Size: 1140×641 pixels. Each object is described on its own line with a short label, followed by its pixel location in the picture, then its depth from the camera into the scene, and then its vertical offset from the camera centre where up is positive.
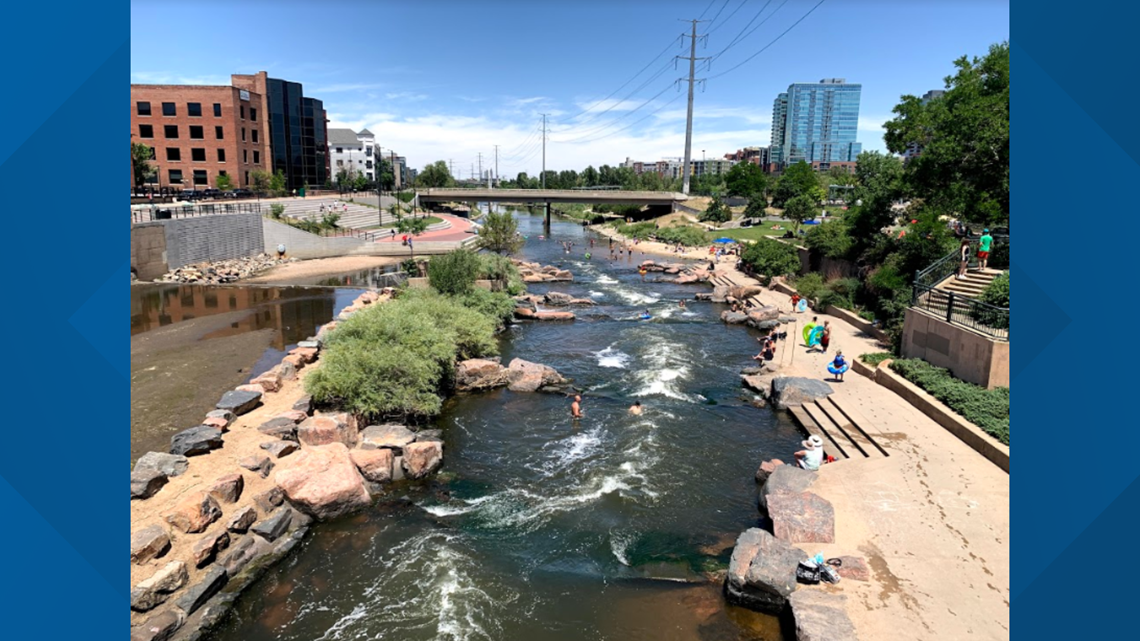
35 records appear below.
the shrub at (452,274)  31.64 -3.29
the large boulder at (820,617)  9.72 -6.28
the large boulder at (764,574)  11.09 -6.33
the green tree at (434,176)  129.75 +6.27
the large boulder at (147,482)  12.36 -5.53
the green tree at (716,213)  89.50 +0.15
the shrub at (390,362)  18.02 -4.70
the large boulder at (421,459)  16.02 -6.37
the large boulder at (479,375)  22.70 -5.97
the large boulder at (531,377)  22.89 -6.02
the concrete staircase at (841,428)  17.11 -6.11
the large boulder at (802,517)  12.49 -6.08
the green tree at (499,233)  49.28 -1.86
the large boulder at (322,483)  13.77 -6.09
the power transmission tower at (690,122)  101.62 +14.54
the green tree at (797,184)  90.95 +4.82
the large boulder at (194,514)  11.86 -5.84
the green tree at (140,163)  55.56 +3.30
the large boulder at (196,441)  14.29 -5.41
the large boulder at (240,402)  16.58 -5.23
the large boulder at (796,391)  21.30 -5.85
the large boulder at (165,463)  13.27 -5.51
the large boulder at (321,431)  15.95 -5.65
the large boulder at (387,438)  16.56 -6.12
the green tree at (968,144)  23.42 +2.87
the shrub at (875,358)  24.00 -5.31
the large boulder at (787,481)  14.41 -6.09
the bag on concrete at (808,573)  11.15 -6.22
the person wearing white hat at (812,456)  15.92 -5.98
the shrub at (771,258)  45.00 -3.13
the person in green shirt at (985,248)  23.17 -0.98
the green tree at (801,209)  72.94 +0.85
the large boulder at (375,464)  15.48 -6.26
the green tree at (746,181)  99.50 +5.30
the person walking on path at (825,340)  27.11 -5.20
